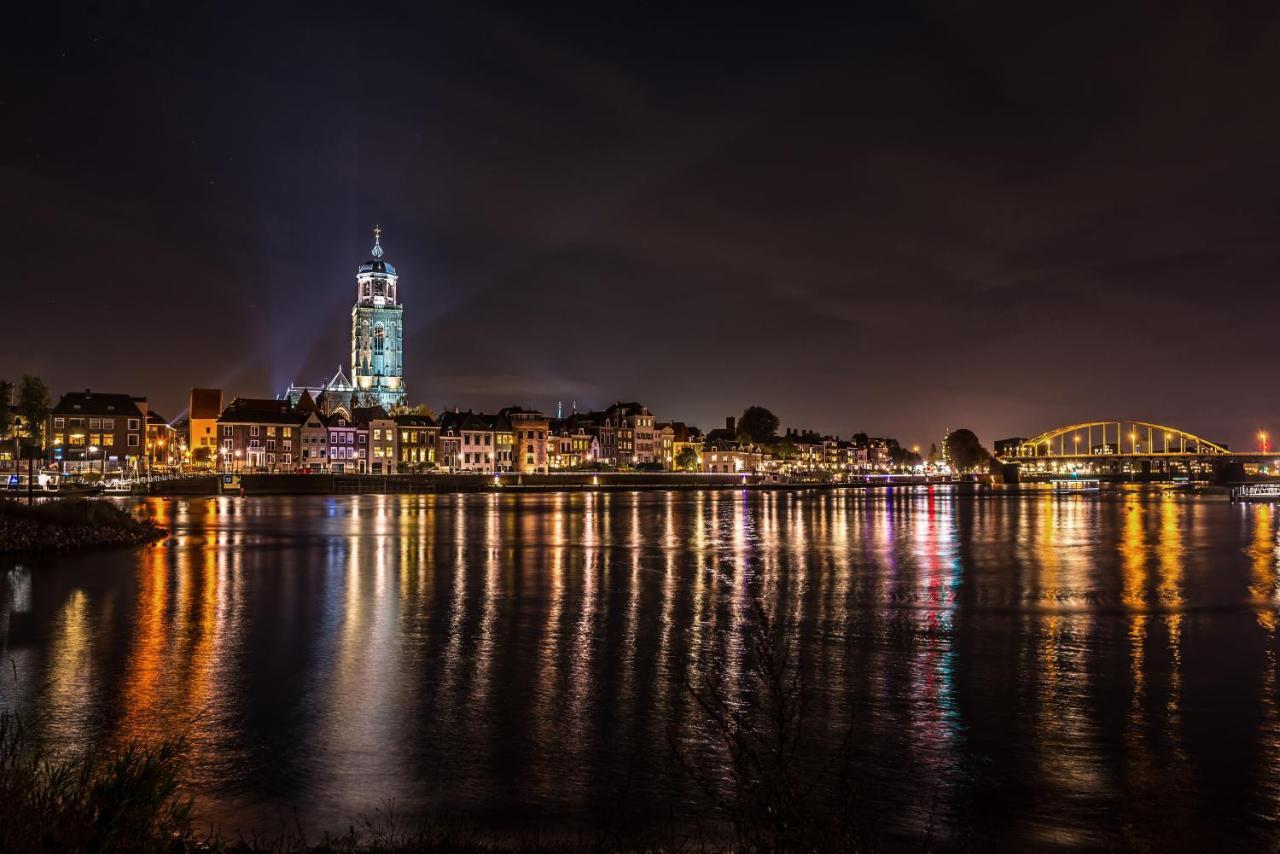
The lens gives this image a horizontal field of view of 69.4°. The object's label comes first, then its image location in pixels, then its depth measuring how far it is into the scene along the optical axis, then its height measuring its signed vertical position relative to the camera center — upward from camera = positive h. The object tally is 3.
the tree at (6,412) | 78.50 +6.35
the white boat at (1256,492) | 104.81 -1.93
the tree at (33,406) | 92.50 +8.12
